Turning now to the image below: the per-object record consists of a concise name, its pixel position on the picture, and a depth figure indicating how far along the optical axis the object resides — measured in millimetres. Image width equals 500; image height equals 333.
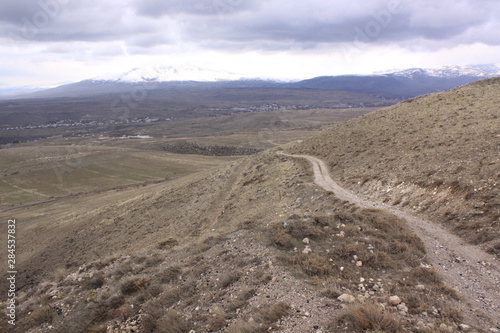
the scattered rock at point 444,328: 5984
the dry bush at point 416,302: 6759
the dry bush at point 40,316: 9742
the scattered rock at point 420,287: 7719
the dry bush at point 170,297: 8883
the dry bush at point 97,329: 8484
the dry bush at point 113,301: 9511
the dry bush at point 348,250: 9570
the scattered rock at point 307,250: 9961
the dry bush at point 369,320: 6039
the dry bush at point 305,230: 11133
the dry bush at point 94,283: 11299
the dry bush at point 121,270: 11742
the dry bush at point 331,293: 7562
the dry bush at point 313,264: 8805
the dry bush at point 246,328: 6735
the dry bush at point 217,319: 7301
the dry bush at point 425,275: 8157
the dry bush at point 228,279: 9134
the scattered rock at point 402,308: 6754
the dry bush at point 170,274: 10355
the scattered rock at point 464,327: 6110
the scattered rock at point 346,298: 7242
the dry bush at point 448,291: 7383
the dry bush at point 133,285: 10062
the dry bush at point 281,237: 10762
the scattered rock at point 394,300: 7043
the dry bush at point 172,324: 7527
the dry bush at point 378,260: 8969
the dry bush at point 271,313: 6989
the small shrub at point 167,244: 14449
